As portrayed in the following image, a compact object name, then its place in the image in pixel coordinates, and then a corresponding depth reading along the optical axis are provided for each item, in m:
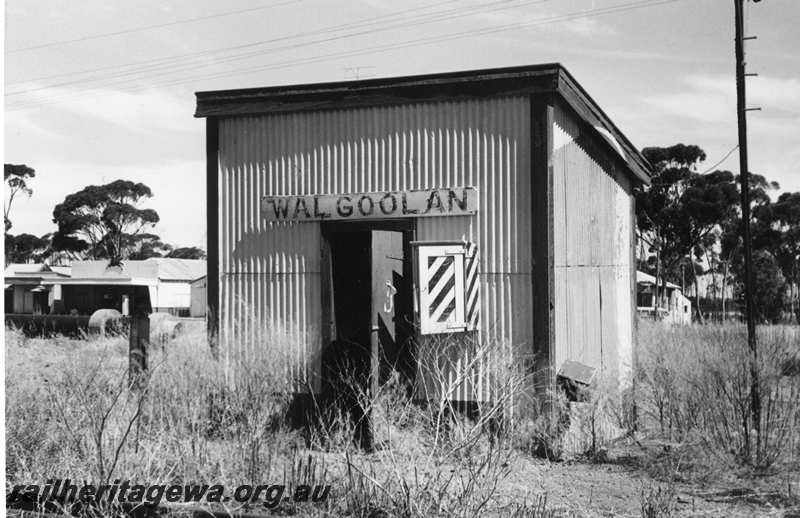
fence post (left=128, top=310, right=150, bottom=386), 9.59
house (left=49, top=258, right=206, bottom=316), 42.78
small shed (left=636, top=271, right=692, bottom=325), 44.05
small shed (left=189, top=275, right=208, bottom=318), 49.81
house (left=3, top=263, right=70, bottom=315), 46.47
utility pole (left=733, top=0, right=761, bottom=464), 12.81
